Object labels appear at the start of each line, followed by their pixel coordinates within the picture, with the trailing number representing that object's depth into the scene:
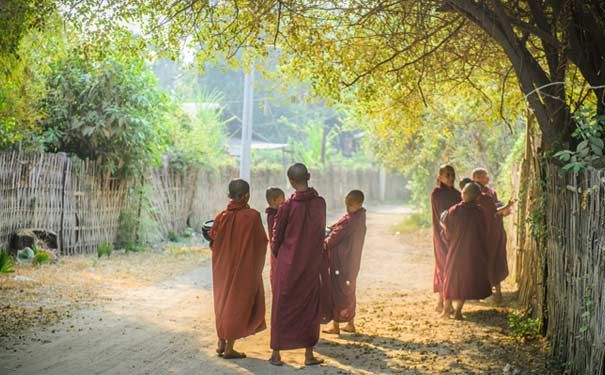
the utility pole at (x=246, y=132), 17.50
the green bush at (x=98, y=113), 13.84
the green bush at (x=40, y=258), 11.50
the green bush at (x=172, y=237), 16.67
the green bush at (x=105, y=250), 12.92
